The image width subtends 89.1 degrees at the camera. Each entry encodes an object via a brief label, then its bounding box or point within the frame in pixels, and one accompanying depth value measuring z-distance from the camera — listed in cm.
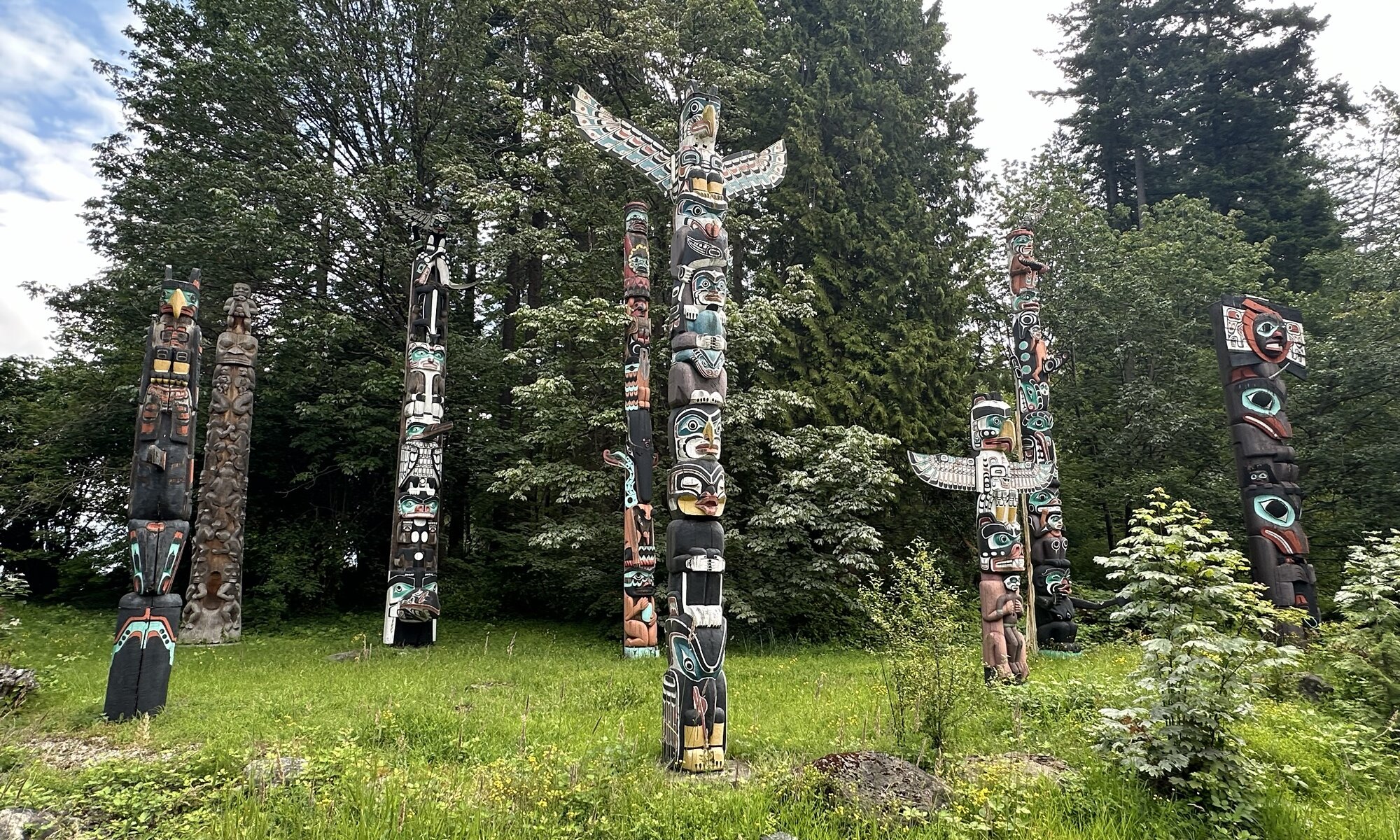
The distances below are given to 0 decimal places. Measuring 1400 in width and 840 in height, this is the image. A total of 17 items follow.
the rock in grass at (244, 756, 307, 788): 396
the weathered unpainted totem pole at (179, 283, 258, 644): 1087
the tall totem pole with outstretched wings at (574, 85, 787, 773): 503
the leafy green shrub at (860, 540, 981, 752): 528
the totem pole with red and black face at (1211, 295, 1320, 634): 882
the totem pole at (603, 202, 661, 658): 1046
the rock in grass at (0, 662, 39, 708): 611
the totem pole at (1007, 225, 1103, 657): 1081
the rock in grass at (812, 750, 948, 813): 414
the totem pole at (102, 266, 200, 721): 623
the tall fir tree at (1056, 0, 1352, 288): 2088
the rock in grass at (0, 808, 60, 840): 348
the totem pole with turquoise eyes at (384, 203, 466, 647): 1056
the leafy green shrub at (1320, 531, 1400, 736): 528
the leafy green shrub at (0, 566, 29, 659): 712
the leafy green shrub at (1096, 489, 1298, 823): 397
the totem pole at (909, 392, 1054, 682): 742
